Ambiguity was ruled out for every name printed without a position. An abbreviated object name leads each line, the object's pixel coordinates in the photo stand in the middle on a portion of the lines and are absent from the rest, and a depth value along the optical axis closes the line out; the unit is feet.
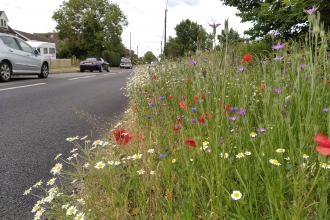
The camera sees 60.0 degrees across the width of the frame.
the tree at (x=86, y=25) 161.17
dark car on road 82.99
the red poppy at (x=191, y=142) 4.61
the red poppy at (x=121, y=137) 5.91
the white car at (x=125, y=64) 141.18
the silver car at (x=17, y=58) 33.88
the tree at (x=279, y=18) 21.41
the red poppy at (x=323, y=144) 2.44
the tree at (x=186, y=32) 191.42
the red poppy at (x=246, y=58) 6.44
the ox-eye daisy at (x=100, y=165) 5.55
